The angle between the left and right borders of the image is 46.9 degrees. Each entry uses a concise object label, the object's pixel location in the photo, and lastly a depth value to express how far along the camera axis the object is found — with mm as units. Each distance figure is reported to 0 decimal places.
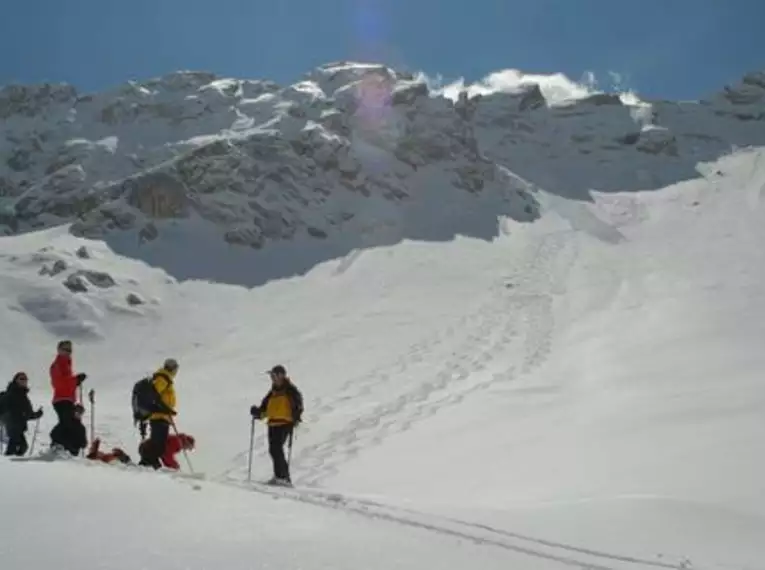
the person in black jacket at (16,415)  12562
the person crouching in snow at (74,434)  12047
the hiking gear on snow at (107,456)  11844
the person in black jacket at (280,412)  11523
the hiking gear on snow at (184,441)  12148
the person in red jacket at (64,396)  11914
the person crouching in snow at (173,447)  12164
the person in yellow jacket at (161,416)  11328
